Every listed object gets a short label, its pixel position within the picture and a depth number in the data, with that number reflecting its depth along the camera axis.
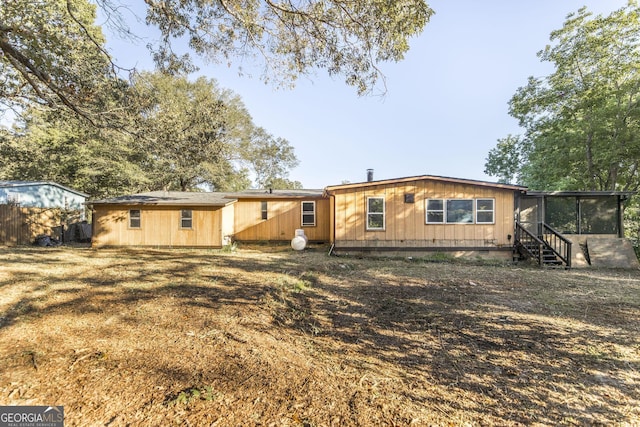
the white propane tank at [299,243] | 12.98
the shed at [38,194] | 15.78
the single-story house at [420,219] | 11.60
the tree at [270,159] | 30.08
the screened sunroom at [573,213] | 12.28
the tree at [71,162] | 18.61
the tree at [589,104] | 14.21
